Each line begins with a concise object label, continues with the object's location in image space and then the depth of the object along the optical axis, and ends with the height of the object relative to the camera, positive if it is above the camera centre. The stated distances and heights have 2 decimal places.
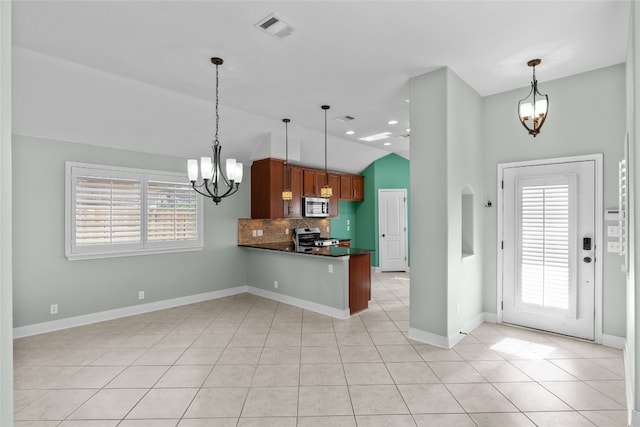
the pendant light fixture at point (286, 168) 5.63 +0.95
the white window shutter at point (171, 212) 5.13 +0.05
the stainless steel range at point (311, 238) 7.02 -0.52
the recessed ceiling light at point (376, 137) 6.37 +1.63
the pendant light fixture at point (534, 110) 3.19 +1.09
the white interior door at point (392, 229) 8.37 -0.36
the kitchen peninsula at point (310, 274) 4.79 -0.99
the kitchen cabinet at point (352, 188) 8.09 +0.72
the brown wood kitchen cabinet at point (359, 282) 4.88 -1.07
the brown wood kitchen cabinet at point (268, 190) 6.09 +0.49
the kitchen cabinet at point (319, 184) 6.98 +0.73
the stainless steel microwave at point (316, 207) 6.98 +0.19
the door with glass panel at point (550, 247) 3.73 -0.39
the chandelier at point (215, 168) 3.32 +0.50
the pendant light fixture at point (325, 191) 5.23 +0.39
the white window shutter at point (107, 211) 4.42 +0.06
